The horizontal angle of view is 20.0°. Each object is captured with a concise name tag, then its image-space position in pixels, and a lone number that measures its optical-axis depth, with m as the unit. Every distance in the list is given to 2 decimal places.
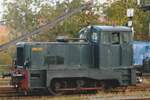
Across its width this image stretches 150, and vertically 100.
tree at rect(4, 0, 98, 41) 34.59
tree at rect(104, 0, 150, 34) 36.06
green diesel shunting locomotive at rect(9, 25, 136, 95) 16.77
